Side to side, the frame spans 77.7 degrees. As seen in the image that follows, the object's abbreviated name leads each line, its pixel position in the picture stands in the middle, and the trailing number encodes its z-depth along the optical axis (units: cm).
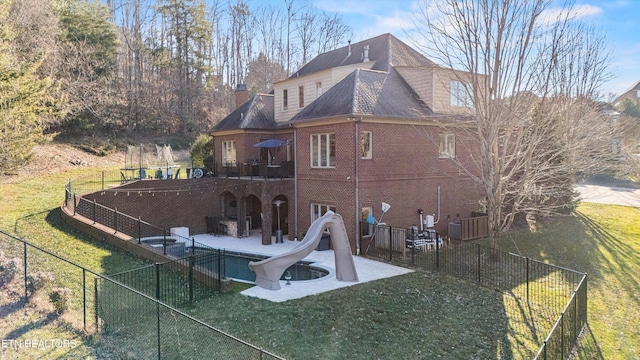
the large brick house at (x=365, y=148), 1619
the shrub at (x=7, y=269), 966
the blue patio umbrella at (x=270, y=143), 2009
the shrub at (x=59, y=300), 872
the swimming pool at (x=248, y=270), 1300
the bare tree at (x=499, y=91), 1275
